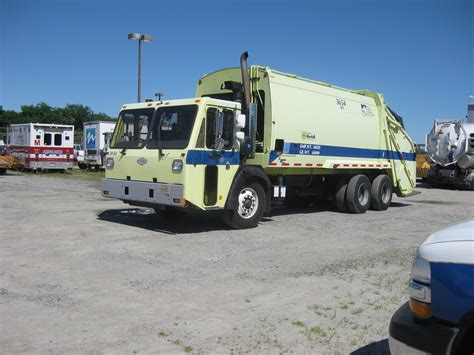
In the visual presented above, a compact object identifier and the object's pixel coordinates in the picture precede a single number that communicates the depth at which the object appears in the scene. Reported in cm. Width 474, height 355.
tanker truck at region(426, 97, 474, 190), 2558
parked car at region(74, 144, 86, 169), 3691
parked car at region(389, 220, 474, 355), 290
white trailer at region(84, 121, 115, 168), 3334
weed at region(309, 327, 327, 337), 471
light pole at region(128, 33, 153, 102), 2258
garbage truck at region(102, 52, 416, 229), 985
